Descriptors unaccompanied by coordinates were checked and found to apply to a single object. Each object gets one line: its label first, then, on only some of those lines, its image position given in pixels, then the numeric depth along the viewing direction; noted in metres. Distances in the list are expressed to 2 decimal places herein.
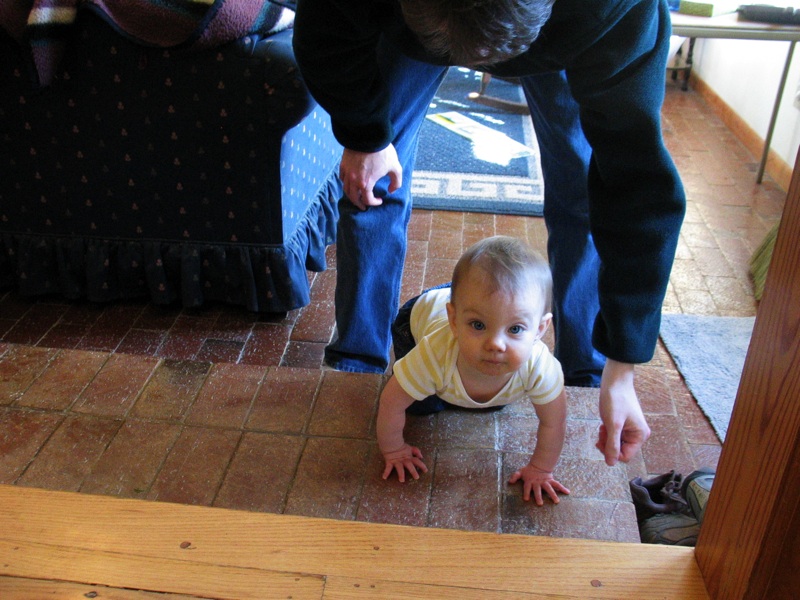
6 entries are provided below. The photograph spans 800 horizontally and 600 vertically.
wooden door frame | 0.66
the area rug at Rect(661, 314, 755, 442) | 1.74
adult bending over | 0.82
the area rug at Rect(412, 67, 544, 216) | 2.77
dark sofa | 1.75
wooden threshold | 0.86
